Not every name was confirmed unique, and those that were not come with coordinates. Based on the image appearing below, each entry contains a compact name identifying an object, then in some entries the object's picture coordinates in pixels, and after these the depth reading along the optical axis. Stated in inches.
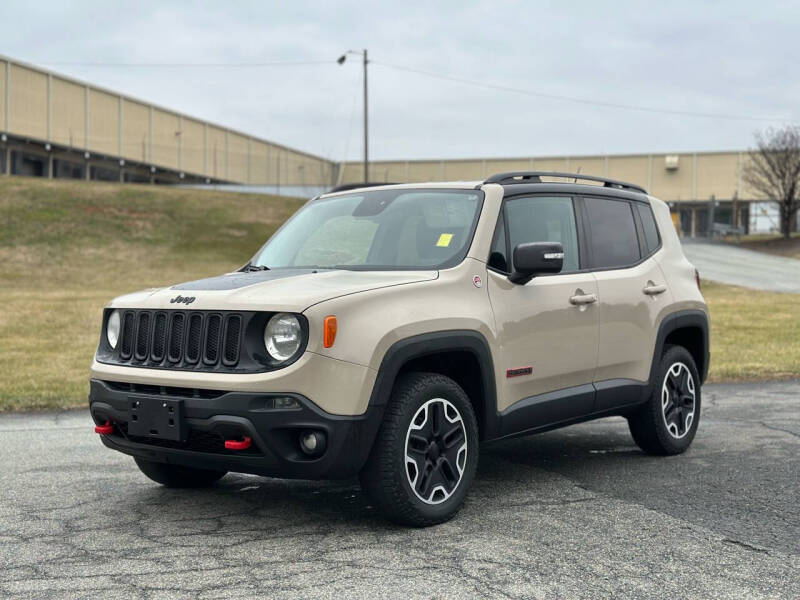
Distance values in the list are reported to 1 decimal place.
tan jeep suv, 186.1
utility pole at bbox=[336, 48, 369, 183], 1537.9
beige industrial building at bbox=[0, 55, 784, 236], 2133.4
